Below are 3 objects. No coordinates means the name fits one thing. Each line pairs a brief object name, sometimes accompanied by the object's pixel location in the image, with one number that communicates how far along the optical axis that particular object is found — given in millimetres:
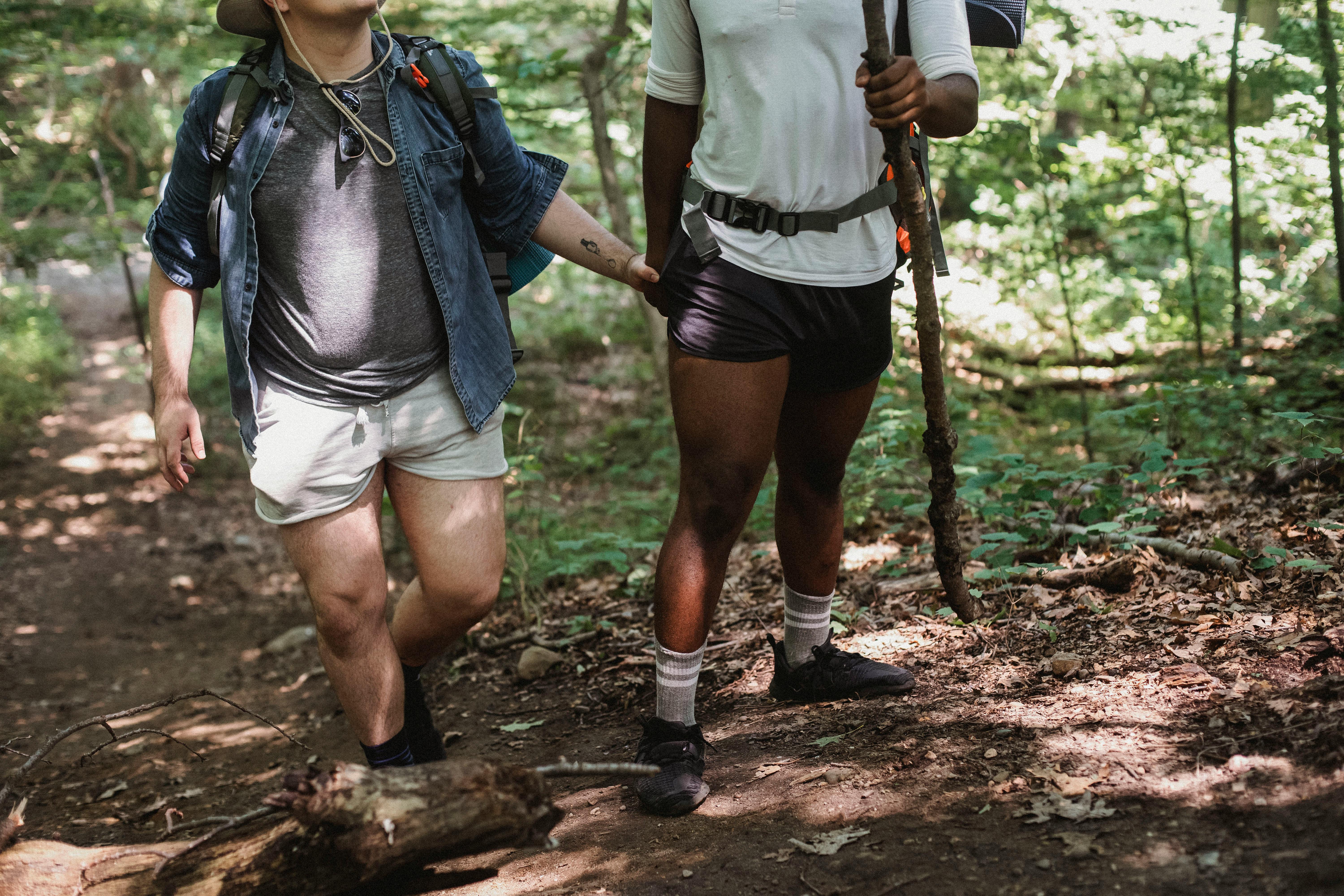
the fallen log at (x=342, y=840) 1819
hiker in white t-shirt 2197
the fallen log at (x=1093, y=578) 3305
